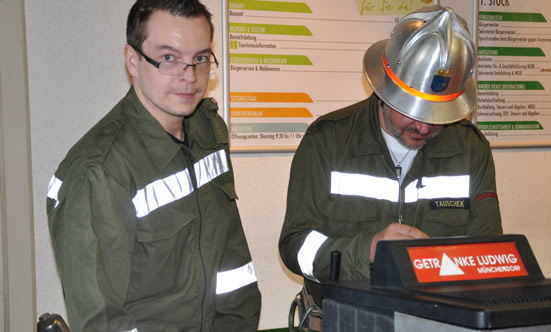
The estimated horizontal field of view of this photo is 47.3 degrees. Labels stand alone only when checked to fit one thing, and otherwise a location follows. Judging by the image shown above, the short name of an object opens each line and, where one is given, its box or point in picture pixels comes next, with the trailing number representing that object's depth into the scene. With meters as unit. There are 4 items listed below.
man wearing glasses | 1.39
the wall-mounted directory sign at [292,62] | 2.87
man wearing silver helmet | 1.75
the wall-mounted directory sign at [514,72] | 3.38
